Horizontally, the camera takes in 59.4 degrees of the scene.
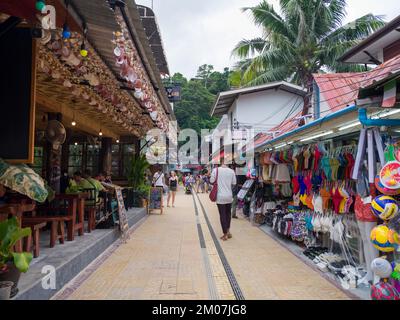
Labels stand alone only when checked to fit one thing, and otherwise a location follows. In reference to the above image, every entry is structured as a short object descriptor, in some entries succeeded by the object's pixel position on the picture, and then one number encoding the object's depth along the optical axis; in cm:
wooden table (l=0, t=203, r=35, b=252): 423
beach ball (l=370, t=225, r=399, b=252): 398
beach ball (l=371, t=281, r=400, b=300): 378
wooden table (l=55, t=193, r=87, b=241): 653
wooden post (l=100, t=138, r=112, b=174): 1341
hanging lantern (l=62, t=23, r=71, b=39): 396
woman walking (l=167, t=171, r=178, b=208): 1752
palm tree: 1510
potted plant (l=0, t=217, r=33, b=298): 337
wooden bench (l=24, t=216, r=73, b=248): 554
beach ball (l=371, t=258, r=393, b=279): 392
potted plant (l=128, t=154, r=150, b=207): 1345
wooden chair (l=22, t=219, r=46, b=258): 499
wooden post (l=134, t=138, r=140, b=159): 1489
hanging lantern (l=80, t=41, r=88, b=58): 446
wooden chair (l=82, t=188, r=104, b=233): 770
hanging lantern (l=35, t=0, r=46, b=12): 330
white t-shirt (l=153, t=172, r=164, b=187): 1470
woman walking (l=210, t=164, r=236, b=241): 829
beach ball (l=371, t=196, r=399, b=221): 396
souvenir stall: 427
